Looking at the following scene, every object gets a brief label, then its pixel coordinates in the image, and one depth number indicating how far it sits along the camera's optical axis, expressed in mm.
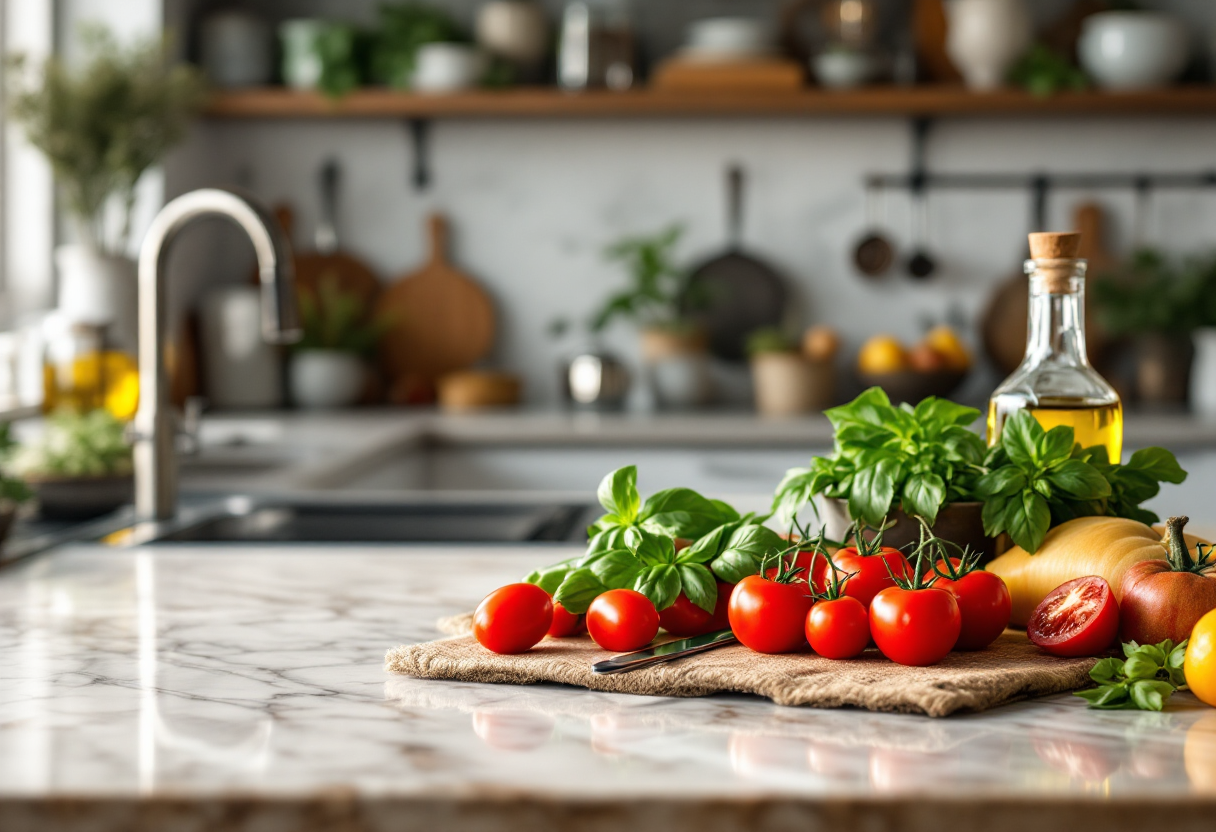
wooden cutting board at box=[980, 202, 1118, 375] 3465
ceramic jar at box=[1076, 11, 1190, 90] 3164
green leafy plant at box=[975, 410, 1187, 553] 917
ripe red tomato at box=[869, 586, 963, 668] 787
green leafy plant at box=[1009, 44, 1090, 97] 3158
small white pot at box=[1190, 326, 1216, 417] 3115
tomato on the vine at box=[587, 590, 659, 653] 841
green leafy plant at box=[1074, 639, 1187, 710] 768
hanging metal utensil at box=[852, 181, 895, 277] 3496
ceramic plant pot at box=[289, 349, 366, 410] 3344
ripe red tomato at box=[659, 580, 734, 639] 902
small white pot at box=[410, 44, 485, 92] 3250
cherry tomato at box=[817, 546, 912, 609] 854
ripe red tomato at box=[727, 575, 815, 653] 820
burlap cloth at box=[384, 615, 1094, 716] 755
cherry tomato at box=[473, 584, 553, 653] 851
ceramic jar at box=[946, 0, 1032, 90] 3227
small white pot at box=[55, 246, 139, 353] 2729
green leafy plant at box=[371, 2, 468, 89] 3312
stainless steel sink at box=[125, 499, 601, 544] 1656
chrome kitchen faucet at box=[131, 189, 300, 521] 1553
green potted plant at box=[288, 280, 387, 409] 3346
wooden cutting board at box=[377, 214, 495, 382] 3576
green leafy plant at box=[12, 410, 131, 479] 1592
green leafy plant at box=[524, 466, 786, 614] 886
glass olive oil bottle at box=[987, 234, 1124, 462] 1003
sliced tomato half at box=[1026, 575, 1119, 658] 827
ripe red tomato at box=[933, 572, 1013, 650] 837
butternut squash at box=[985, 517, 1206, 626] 876
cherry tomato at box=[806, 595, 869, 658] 811
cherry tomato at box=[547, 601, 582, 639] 912
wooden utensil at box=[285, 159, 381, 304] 3572
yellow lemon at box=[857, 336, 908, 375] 3160
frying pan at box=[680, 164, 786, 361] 3535
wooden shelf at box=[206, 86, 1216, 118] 3207
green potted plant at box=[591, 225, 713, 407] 3371
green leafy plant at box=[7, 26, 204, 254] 2661
